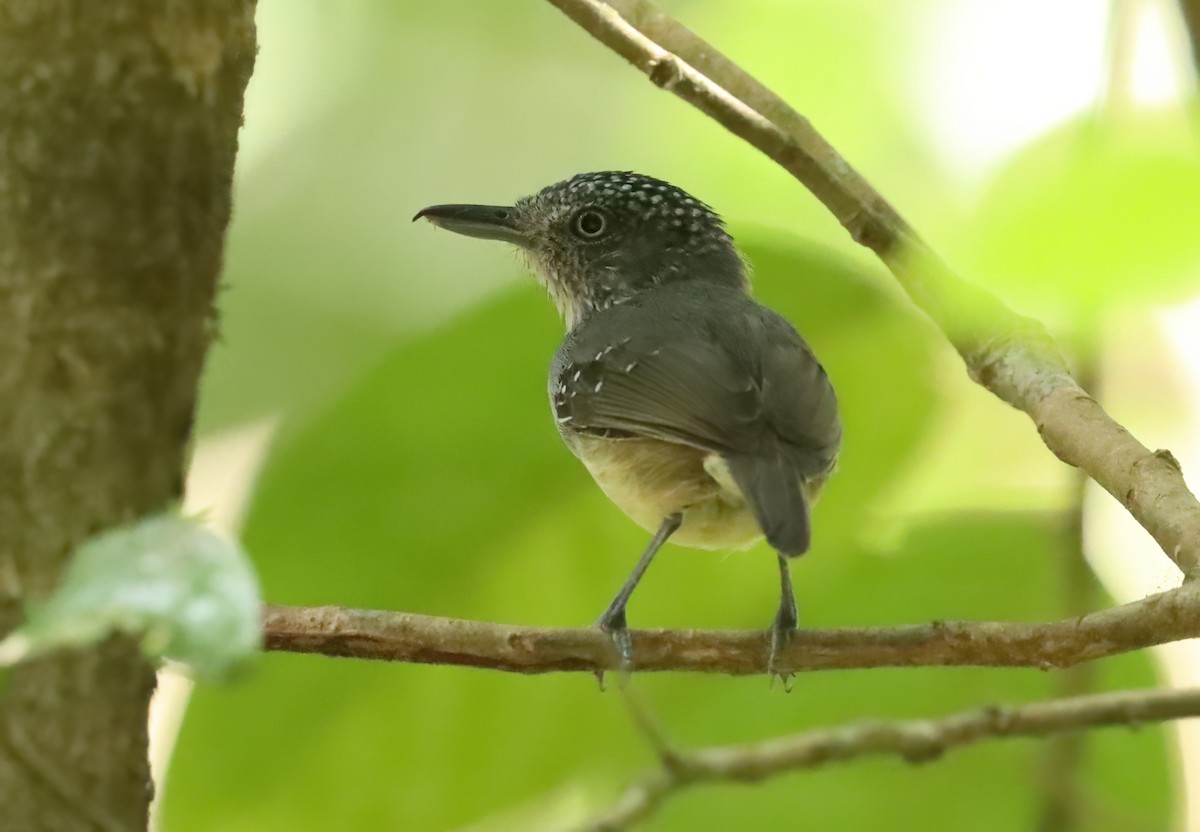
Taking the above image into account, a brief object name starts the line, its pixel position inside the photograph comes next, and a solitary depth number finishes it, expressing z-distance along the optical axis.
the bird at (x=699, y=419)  5.31
